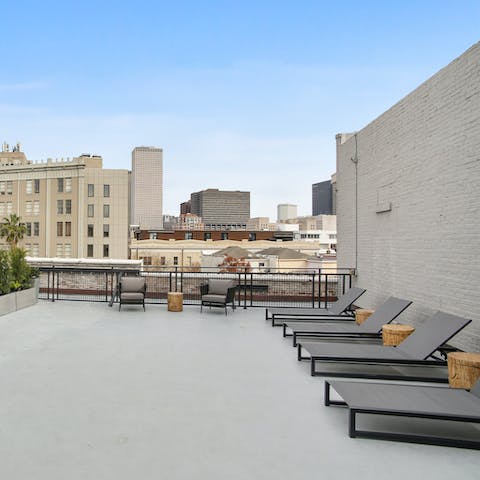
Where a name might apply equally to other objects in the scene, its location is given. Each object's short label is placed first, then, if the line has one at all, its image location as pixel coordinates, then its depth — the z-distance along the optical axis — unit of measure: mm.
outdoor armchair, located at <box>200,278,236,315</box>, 9164
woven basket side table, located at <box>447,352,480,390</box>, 4312
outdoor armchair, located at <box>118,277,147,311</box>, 9352
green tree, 55500
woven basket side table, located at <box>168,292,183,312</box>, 9539
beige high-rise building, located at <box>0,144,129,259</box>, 62312
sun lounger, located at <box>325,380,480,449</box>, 3180
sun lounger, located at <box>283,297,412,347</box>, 6172
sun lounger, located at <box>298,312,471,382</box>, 4830
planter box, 8875
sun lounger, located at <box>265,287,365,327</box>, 7770
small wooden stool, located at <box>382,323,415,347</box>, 5891
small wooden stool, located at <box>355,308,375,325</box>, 7340
